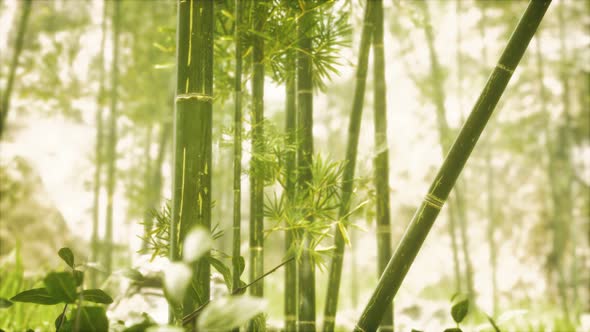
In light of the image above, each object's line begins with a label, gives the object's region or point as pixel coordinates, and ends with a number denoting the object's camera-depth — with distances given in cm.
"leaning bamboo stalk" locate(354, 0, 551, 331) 99
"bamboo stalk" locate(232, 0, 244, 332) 107
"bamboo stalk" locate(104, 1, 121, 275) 335
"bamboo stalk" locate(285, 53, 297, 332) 134
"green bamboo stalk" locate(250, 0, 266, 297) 121
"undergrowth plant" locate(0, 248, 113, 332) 67
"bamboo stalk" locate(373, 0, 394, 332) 157
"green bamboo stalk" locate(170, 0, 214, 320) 94
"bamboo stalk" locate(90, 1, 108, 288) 357
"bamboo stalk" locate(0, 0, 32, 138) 264
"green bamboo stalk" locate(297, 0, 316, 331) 131
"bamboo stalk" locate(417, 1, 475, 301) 379
